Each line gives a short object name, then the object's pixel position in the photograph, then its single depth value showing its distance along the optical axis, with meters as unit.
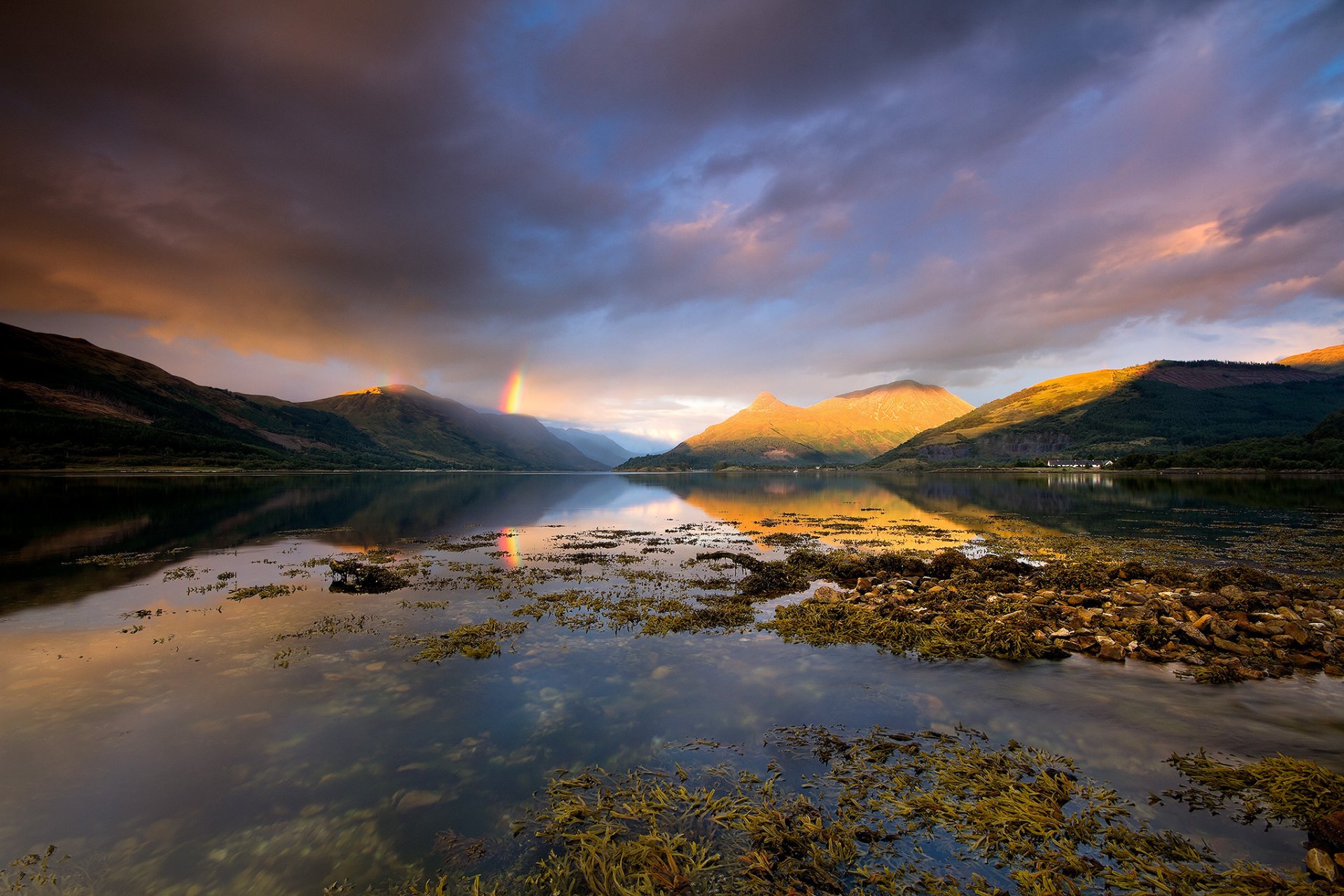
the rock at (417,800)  9.16
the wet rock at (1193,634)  16.41
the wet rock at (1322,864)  6.96
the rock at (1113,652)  15.98
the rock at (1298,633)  15.97
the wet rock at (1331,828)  7.56
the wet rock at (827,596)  22.03
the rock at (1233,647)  15.70
